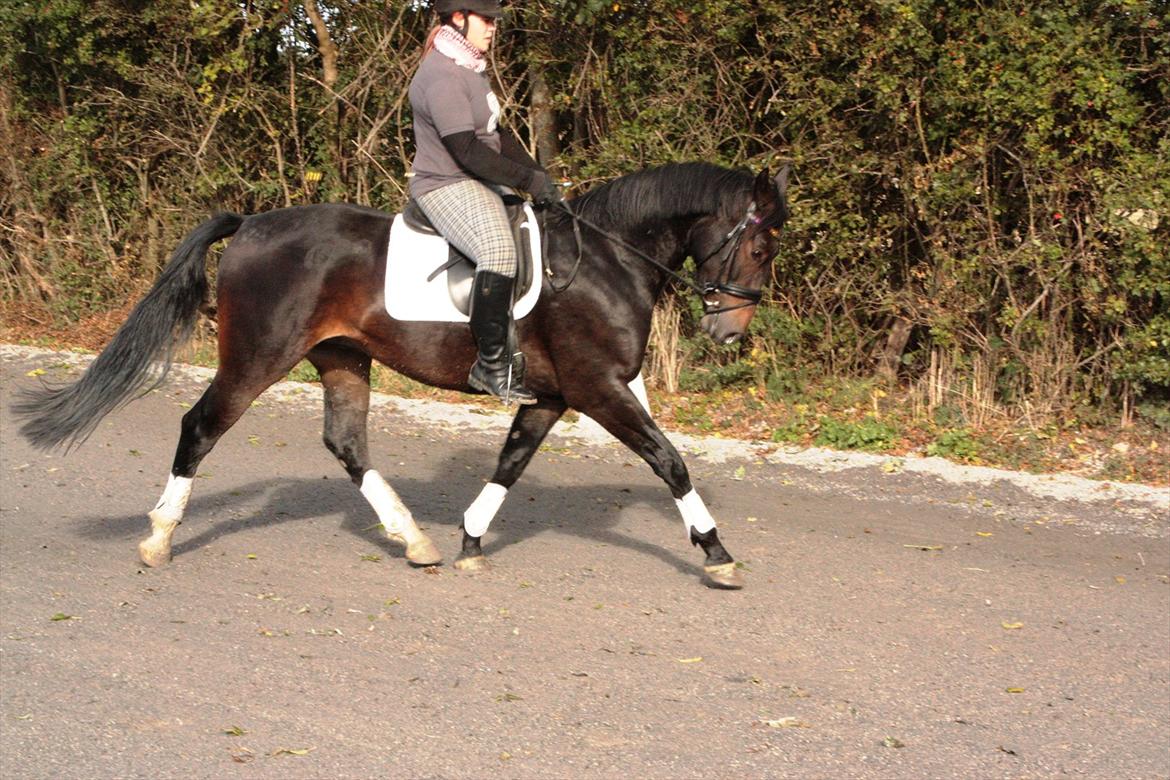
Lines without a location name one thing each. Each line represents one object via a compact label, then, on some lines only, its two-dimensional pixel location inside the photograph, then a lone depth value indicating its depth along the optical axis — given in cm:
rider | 660
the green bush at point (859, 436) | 1040
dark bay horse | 679
